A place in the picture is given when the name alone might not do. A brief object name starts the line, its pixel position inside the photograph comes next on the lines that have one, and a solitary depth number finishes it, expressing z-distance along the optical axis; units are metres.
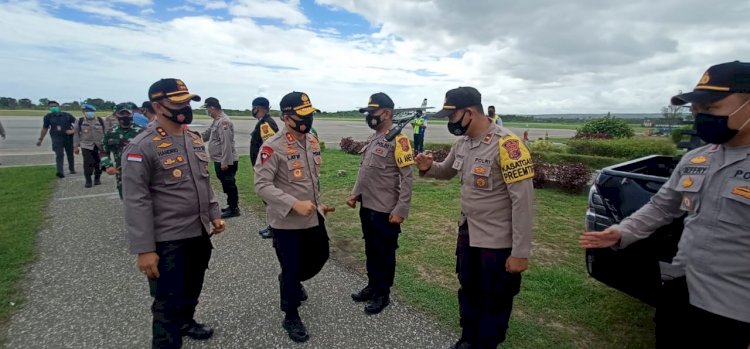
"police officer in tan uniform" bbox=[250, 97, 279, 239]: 5.67
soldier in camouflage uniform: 4.68
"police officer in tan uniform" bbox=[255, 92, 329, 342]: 2.87
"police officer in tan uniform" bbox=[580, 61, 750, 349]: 1.62
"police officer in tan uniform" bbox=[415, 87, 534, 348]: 2.32
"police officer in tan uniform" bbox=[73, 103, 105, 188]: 8.35
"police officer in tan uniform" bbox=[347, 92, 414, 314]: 3.36
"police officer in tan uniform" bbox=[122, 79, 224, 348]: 2.33
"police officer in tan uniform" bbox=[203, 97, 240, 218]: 5.99
